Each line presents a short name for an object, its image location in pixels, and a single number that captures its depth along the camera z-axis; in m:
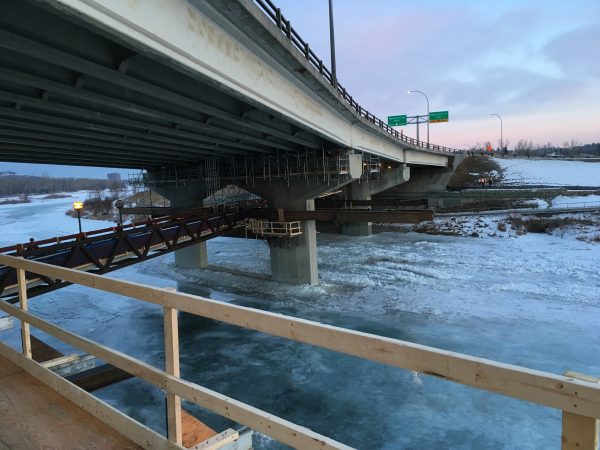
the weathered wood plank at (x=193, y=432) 3.34
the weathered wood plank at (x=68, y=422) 3.32
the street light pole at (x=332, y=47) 17.31
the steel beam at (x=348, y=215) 20.44
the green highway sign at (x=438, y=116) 60.47
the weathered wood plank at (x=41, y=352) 5.66
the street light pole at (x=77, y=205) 23.76
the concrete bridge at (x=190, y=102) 7.73
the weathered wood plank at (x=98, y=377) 5.35
